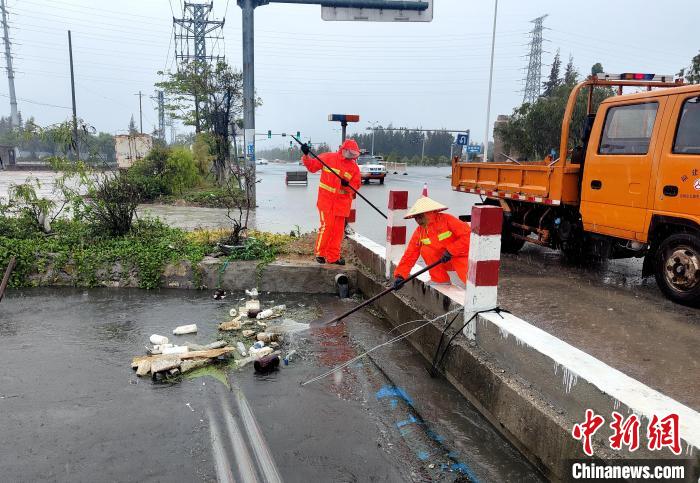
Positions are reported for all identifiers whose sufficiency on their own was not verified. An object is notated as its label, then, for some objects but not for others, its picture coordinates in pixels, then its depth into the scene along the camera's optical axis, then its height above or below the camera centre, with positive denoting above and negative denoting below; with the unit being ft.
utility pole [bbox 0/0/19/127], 192.85 +29.40
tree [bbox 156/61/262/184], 65.87 +6.64
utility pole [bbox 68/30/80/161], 110.42 +15.84
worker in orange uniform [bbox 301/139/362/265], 21.62 -1.73
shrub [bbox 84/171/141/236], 23.61 -2.84
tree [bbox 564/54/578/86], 105.04 +20.17
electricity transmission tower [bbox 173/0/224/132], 111.96 +27.16
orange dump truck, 15.60 -0.94
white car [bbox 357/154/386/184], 95.55 -3.25
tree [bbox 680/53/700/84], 75.15 +13.50
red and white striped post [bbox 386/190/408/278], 18.69 -2.60
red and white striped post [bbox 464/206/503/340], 12.25 -2.42
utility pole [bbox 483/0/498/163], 94.22 +11.72
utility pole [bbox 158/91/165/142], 178.68 +9.02
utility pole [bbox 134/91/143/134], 228.49 +14.52
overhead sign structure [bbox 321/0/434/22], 41.93 +11.54
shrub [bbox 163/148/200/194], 55.52 -2.56
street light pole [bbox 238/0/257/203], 42.34 +6.08
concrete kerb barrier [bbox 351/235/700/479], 7.79 -4.26
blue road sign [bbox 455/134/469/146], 86.53 +2.84
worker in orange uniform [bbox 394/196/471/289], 14.73 -2.50
